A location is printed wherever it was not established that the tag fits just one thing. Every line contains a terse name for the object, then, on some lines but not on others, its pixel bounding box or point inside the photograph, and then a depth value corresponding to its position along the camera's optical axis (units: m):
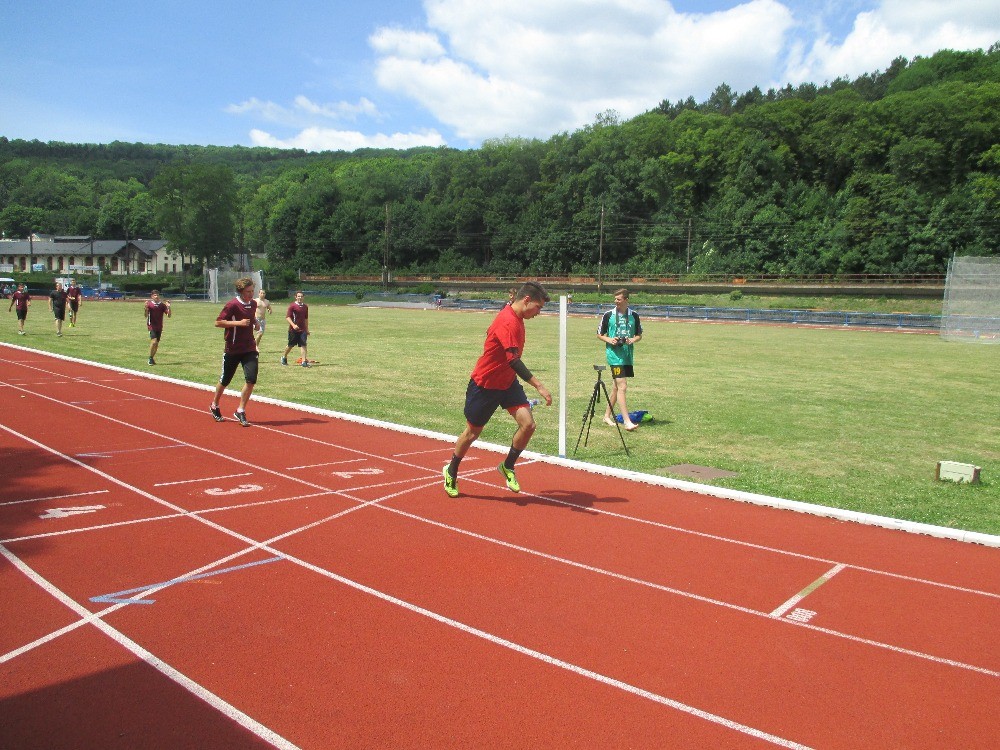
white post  9.88
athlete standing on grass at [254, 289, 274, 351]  19.22
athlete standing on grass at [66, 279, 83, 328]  32.03
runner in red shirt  7.44
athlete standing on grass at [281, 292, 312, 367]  19.64
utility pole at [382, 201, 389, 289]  92.90
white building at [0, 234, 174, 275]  125.31
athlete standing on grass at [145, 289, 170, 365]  19.70
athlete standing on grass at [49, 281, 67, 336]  27.19
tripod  10.45
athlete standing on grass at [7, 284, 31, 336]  28.09
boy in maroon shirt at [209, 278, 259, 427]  11.49
